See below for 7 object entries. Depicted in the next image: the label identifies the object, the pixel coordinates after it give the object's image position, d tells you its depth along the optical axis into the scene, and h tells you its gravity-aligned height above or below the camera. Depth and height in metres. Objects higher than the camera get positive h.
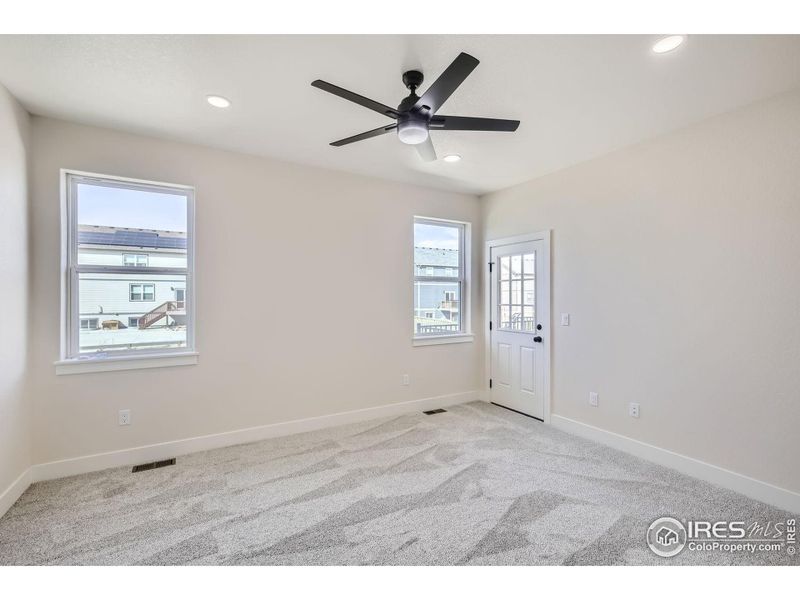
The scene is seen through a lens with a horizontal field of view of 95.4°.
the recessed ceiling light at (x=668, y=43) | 1.77 +1.28
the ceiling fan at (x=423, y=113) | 1.73 +1.01
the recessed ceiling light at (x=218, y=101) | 2.36 +1.33
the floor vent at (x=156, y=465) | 2.81 -1.28
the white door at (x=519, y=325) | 3.94 -0.27
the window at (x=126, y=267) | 2.80 +0.29
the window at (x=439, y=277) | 4.41 +0.30
